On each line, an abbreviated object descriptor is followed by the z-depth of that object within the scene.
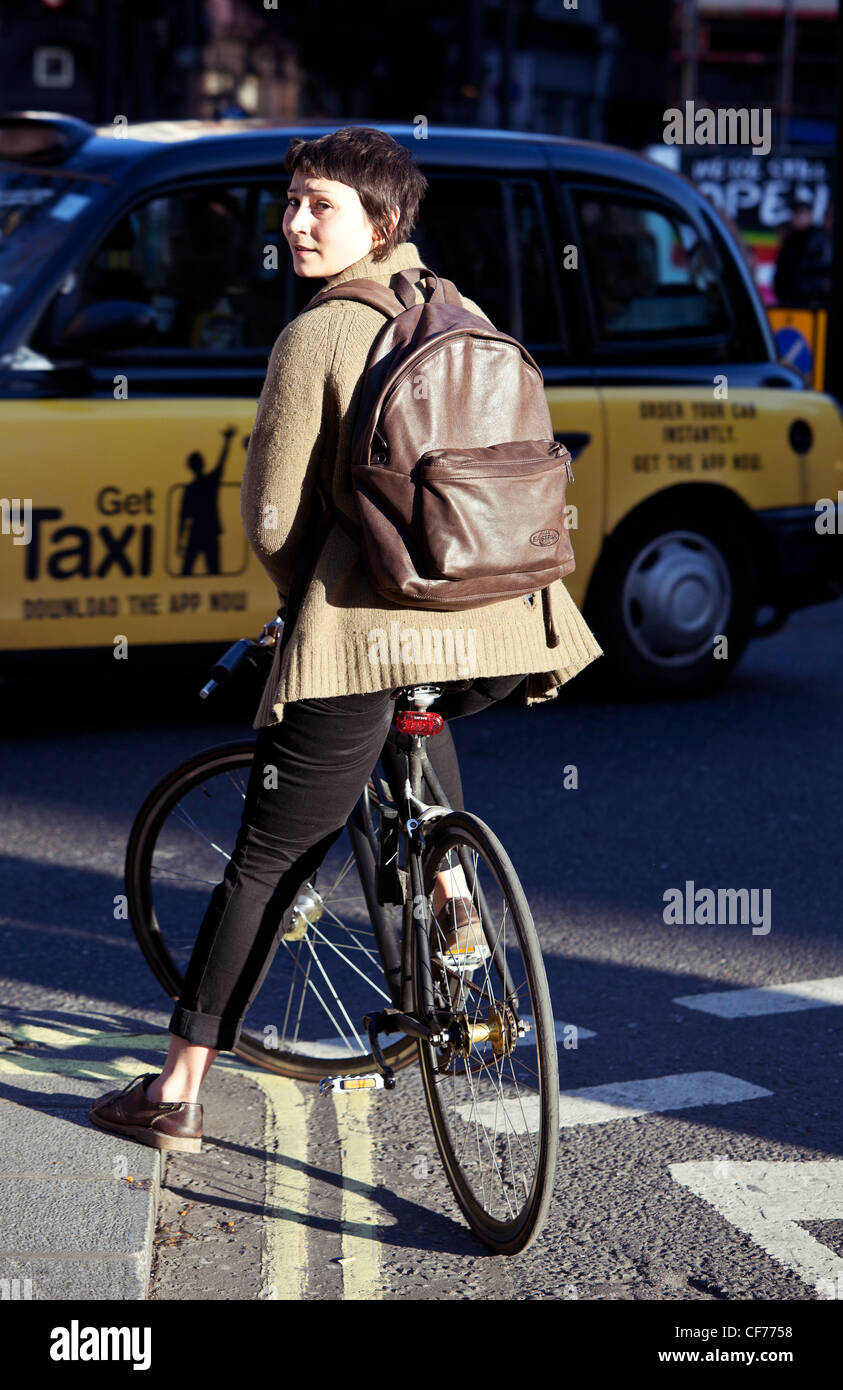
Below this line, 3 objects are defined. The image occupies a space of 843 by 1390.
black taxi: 12.52
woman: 6.07
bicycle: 6.19
